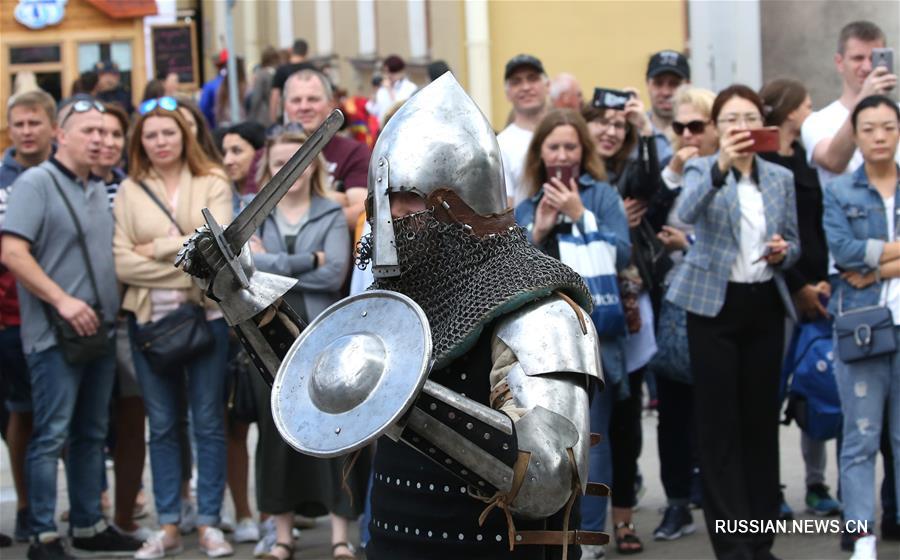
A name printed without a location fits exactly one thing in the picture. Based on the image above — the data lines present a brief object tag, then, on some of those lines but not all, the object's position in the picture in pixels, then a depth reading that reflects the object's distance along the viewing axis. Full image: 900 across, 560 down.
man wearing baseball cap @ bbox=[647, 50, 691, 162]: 7.52
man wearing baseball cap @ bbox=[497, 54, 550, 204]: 7.21
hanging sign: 17.66
